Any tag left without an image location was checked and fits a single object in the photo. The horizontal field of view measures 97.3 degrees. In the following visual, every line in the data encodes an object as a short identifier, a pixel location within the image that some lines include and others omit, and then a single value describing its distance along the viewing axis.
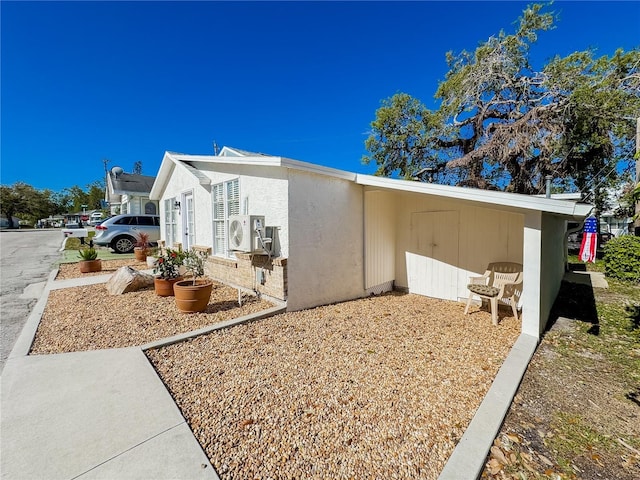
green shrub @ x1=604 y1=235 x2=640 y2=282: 9.12
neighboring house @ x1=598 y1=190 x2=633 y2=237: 24.48
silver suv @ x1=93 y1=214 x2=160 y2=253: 13.15
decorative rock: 6.57
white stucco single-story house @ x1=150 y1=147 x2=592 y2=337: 4.68
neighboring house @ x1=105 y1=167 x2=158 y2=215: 21.08
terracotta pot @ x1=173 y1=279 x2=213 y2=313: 5.06
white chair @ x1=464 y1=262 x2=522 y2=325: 5.07
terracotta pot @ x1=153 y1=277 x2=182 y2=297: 6.19
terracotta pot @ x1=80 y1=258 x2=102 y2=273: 8.84
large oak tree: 10.29
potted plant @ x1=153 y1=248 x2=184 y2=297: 6.17
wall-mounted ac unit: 5.39
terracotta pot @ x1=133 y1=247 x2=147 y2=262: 11.27
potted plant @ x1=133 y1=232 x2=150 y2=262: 11.29
